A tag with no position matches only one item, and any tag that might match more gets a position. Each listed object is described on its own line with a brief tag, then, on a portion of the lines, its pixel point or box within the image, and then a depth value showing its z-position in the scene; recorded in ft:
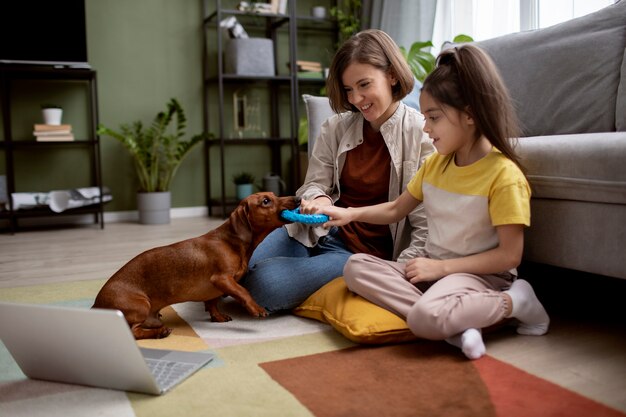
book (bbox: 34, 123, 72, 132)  12.76
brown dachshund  5.05
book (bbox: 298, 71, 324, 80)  14.74
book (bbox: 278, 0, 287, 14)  14.66
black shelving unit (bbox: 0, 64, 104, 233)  12.32
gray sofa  4.84
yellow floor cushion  4.83
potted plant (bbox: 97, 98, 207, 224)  13.58
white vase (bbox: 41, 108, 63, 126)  12.86
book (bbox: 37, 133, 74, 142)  12.73
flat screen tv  12.35
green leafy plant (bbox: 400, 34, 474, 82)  11.36
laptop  3.69
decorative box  13.96
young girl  4.65
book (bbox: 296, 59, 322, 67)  14.80
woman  5.83
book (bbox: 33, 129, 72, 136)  12.76
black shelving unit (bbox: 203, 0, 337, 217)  14.28
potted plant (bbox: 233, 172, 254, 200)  14.66
